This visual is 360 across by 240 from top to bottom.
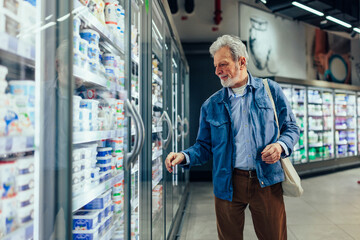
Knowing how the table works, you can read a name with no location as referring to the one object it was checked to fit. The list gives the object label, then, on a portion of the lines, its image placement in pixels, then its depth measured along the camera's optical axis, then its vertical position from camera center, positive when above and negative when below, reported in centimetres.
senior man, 179 -13
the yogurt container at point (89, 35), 162 +49
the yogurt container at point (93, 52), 159 +40
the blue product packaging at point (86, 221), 154 -49
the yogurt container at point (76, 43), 140 +39
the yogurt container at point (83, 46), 147 +39
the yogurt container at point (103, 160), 176 -20
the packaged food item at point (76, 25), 141 +48
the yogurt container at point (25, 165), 90 -12
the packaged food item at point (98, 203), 172 -44
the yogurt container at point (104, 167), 175 -24
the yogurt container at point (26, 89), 86 +11
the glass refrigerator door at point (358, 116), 964 +28
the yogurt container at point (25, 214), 91 -27
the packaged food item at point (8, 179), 84 -15
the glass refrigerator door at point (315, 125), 814 +1
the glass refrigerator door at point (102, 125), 139 +1
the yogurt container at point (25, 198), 90 -22
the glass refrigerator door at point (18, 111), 82 +4
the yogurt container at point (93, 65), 152 +32
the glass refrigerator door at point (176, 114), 400 +16
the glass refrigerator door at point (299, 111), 762 +38
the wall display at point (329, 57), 948 +226
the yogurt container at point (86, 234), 153 -55
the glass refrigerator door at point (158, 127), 253 -1
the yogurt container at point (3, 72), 82 +15
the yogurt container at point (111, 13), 190 +72
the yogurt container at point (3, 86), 84 +12
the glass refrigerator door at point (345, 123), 905 +7
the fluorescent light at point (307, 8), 695 +277
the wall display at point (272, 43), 822 +236
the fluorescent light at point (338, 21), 776 +278
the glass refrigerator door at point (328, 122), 848 +9
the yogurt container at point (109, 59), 184 +41
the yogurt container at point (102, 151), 177 -15
